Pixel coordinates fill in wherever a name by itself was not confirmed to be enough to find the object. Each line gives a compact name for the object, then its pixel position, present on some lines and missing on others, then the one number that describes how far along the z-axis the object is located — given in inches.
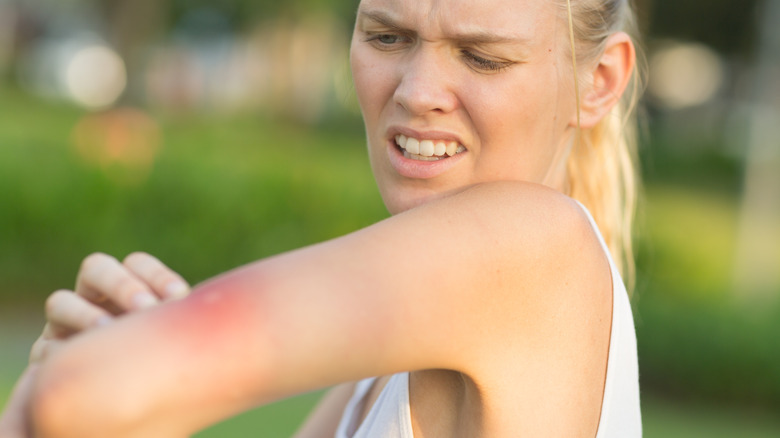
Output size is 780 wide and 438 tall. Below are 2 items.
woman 31.2
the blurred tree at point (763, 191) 355.0
